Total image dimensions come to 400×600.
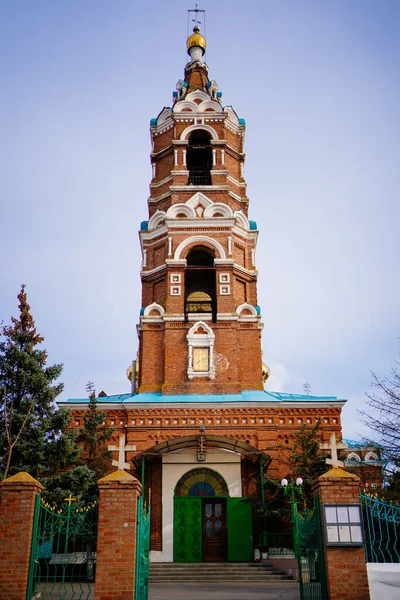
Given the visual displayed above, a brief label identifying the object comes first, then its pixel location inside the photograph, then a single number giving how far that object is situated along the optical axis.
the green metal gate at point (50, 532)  8.78
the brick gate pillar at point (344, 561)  8.38
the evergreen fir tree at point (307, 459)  17.51
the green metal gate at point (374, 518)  8.84
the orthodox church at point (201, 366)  18.31
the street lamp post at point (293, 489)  15.80
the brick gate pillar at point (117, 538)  8.46
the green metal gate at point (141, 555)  8.82
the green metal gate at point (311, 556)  8.80
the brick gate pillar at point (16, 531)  8.59
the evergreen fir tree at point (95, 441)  18.02
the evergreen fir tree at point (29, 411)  15.30
